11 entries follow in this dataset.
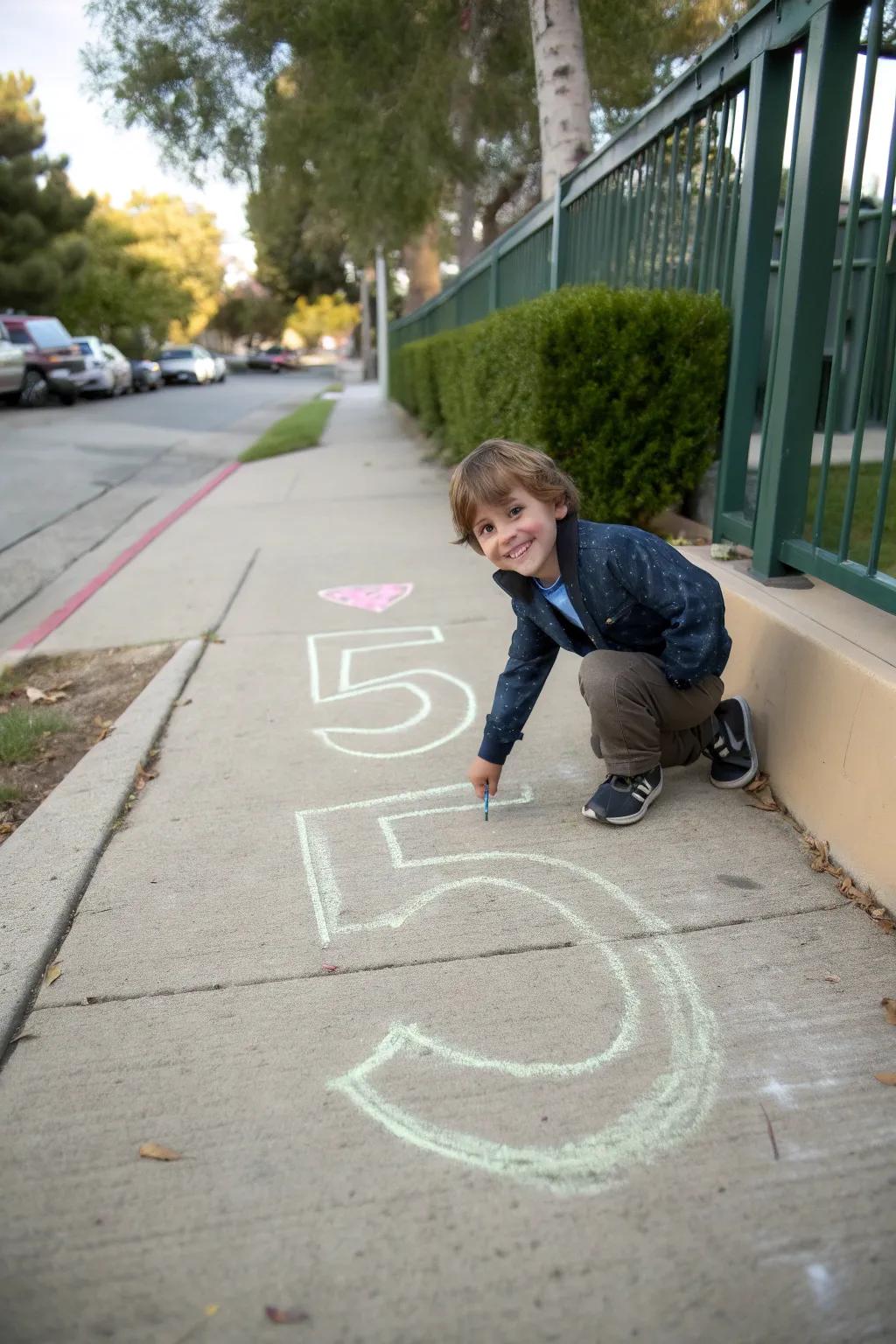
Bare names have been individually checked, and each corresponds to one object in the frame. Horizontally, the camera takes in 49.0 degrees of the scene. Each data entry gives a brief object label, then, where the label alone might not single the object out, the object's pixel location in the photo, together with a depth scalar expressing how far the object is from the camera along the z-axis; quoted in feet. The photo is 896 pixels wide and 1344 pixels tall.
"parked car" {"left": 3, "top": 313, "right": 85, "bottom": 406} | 70.03
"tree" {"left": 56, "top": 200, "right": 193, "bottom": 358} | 136.36
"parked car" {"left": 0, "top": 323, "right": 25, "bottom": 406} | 62.28
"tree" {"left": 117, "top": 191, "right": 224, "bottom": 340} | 188.85
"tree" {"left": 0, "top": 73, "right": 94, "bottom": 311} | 100.48
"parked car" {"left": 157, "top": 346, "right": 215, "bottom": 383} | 120.06
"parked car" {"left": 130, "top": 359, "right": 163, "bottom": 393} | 97.76
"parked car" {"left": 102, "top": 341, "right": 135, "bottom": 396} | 85.76
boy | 8.83
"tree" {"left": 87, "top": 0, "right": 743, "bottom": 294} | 38.58
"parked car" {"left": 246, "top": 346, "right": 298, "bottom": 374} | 189.26
